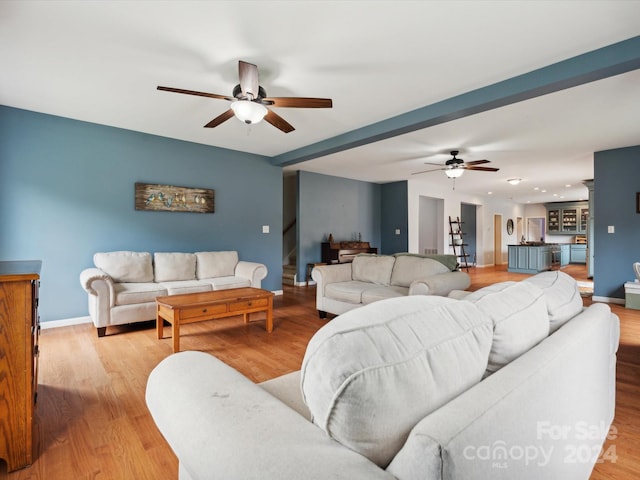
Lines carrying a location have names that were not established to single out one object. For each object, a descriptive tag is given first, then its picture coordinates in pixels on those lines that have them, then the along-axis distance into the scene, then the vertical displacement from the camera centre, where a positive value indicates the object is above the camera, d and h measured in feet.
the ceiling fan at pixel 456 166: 17.15 +3.75
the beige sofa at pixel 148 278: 11.19 -1.76
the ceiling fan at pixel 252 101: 8.40 +3.78
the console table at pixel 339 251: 23.11 -1.05
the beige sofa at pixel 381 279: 11.29 -1.62
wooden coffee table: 9.56 -2.21
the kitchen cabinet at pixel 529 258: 28.14 -1.88
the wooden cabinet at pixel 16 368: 4.78 -1.98
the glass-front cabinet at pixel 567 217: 40.14 +2.51
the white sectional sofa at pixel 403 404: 1.88 -1.19
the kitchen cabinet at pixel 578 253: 37.56 -1.85
